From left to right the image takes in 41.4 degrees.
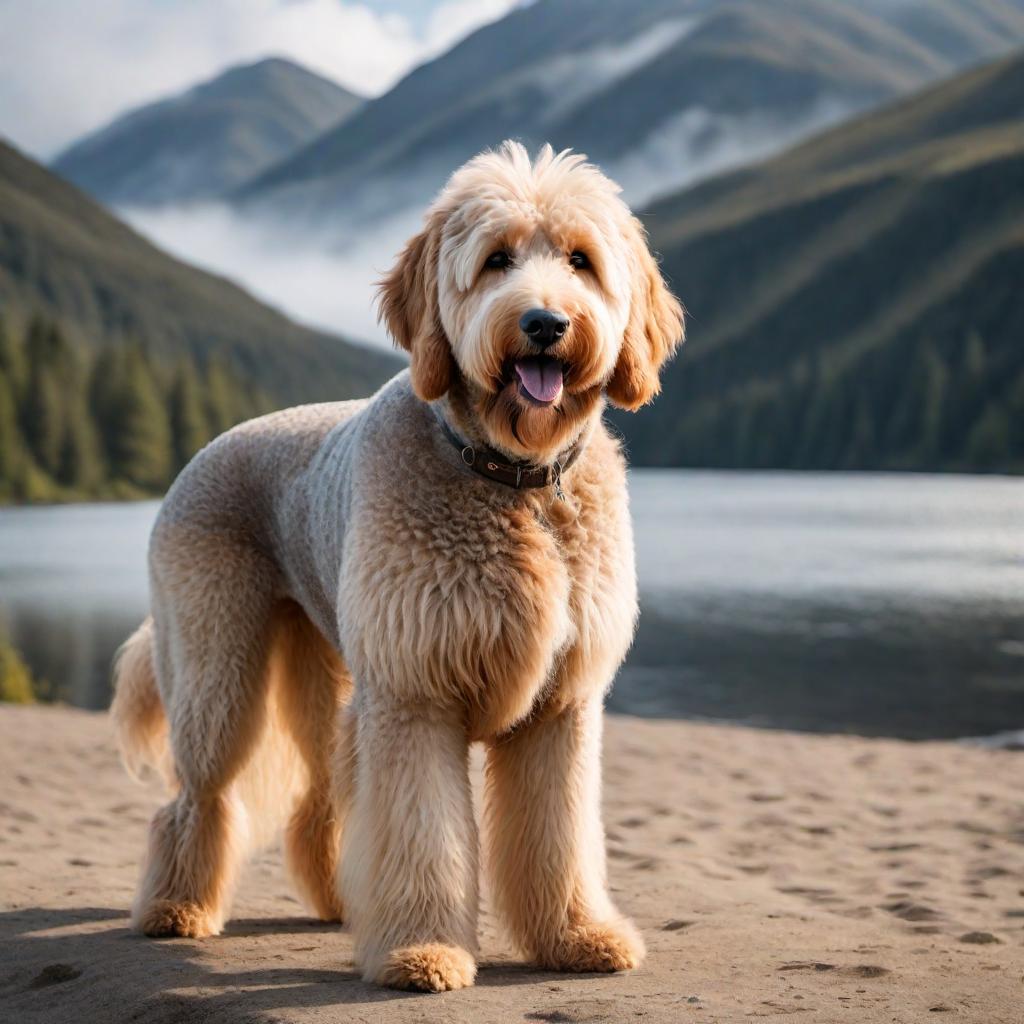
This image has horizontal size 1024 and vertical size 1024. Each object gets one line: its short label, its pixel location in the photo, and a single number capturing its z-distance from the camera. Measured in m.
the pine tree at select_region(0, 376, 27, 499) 62.38
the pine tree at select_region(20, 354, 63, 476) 64.94
